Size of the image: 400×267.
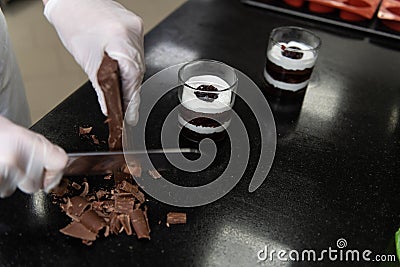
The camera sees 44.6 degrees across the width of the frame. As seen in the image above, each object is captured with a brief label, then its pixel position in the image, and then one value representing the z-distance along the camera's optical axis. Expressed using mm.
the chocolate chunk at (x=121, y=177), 976
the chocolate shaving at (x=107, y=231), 897
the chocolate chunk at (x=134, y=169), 976
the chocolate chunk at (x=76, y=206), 915
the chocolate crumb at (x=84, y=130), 1092
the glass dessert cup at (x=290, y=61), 1192
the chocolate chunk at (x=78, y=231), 882
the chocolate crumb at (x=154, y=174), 999
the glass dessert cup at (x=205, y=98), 1044
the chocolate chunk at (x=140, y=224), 895
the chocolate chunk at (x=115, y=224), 903
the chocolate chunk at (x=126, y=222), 904
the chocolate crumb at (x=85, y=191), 957
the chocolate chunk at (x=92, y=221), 897
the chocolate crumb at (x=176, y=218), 923
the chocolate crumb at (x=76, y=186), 970
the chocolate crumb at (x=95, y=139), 1077
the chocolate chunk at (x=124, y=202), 931
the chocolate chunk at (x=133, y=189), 957
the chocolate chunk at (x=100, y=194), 957
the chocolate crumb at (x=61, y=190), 956
